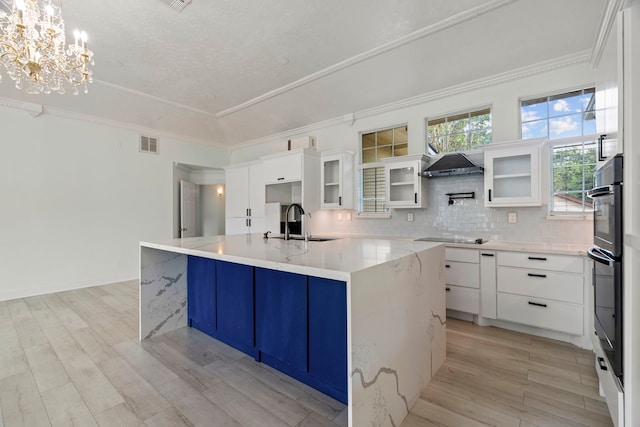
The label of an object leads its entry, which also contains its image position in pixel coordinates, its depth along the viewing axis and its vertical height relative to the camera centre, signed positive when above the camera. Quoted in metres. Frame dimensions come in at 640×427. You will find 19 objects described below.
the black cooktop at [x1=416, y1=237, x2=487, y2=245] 3.28 -0.34
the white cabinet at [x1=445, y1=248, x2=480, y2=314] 3.07 -0.74
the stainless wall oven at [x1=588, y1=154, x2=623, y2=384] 1.40 -0.26
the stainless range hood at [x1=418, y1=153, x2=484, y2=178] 3.24 +0.54
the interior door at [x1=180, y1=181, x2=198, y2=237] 6.04 +0.13
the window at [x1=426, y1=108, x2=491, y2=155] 3.63 +1.08
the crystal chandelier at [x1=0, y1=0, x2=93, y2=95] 2.19 +1.38
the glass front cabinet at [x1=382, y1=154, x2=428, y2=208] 3.74 +0.42
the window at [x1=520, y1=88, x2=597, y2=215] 2.97 +0.72
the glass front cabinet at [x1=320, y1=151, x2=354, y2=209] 4.65 +0.55
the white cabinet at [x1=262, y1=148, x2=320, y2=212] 4.69 +0.61
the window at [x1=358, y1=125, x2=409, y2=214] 4.41 +0.85
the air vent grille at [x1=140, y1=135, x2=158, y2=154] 5.32 +1.33
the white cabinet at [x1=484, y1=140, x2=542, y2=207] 2.98 +0.42
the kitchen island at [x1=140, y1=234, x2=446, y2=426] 1.33 -0.61
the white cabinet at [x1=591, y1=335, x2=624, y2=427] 1.34 -0.93
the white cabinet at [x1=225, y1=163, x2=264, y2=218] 5.56 +0.47
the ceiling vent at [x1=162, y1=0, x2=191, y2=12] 2.72 +2.04
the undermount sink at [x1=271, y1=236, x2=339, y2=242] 2.84 -0.26
